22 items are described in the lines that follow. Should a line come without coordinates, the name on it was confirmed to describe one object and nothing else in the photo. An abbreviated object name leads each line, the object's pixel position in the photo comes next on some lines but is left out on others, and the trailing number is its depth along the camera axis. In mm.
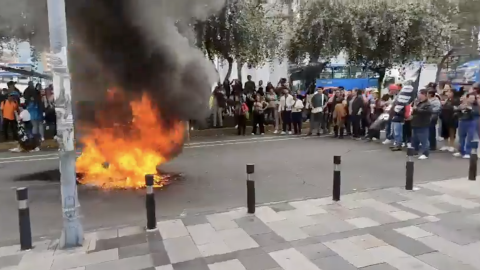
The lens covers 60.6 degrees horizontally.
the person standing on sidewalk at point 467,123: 9664
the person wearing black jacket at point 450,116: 10883
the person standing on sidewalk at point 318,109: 14266
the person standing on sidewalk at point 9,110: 12656
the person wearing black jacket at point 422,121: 9781
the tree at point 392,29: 16047
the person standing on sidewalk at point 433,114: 9867
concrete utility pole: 4652
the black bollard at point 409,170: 7059
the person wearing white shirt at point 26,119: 11992
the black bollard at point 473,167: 7586
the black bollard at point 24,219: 4797
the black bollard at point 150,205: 5277
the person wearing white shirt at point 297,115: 14573
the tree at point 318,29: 16188
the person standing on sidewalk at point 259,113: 14840
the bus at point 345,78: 26228
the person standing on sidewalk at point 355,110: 13188
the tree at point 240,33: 14266
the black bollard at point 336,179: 6477
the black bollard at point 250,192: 5938
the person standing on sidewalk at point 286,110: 14727
